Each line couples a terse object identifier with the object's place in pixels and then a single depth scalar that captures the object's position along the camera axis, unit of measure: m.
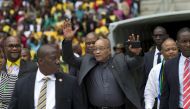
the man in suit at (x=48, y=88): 12.37
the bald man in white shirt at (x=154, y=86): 15.04
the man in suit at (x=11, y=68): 14.60
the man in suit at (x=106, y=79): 14.69
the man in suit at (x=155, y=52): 18.92
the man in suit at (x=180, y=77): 13.91
